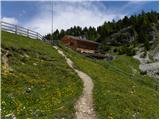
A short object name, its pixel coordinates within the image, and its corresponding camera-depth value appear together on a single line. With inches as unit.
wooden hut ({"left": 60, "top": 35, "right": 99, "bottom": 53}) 1594.8
